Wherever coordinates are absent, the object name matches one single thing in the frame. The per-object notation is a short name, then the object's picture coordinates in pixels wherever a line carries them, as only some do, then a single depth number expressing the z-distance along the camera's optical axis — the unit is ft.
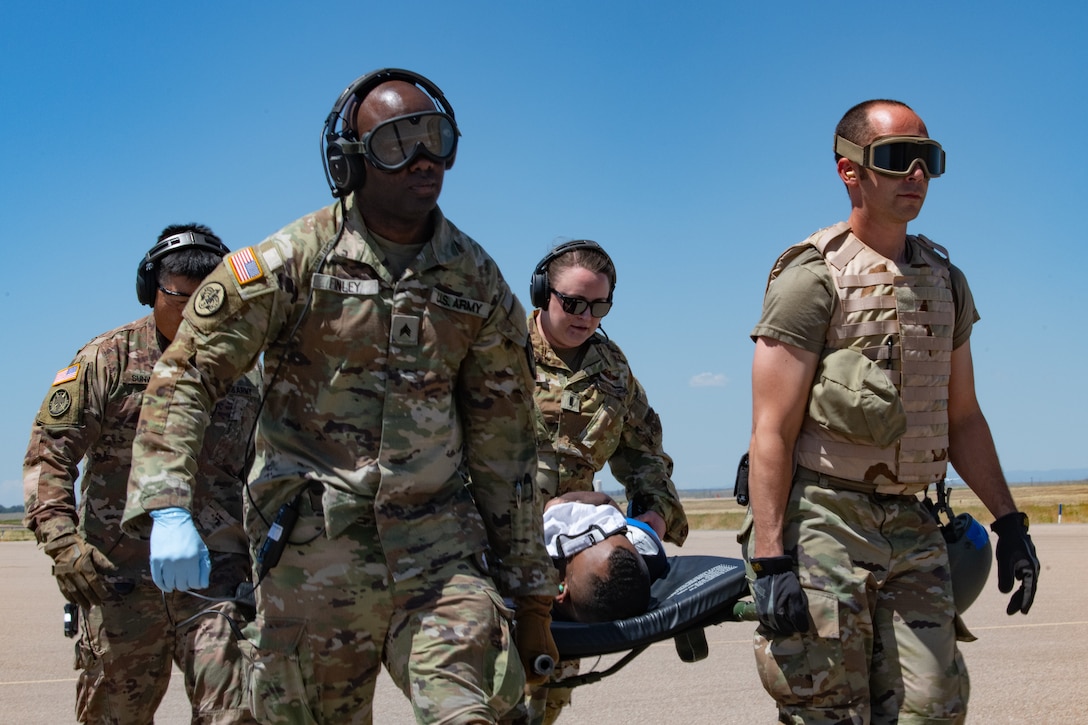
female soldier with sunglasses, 19.16
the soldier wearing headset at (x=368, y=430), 11.78
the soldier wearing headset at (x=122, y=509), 17.78
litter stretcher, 15.80
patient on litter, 16.26
